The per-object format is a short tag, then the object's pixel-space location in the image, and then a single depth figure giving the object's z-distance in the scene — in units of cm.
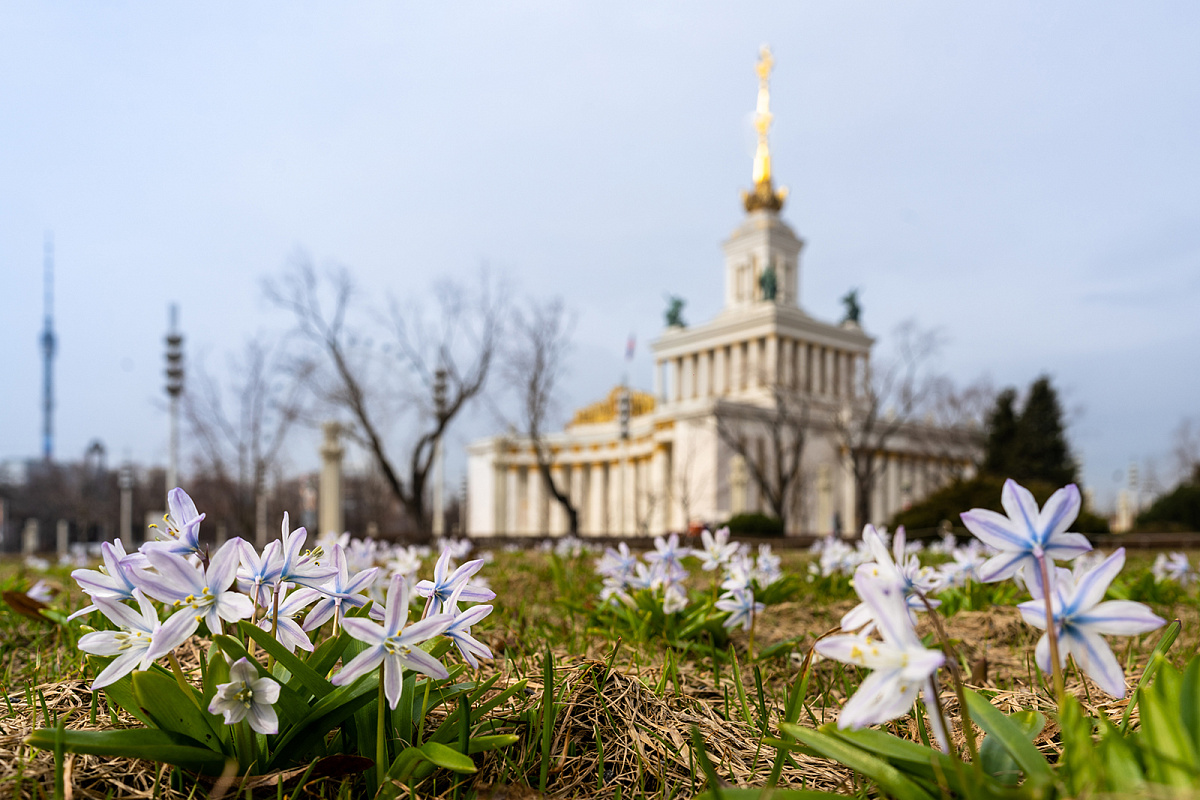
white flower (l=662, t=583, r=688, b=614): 321
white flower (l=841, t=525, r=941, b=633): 117
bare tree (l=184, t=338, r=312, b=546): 2644
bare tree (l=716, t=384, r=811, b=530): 3909
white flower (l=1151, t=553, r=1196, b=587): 487
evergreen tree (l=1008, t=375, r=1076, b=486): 3328
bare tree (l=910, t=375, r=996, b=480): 4094
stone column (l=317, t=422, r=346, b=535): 2477
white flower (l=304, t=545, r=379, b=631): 147
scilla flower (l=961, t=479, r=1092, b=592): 120
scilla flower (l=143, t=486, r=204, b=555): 146
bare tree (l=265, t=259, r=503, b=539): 2375
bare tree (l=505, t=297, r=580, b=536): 2545
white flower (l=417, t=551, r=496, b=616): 156
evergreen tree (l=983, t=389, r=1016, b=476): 3366
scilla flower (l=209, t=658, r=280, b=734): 133
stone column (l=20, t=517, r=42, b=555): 3792
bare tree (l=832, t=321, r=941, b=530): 3044
